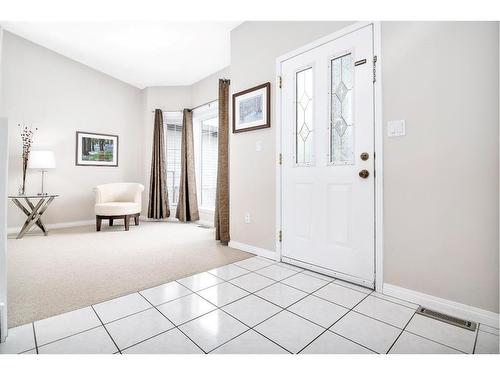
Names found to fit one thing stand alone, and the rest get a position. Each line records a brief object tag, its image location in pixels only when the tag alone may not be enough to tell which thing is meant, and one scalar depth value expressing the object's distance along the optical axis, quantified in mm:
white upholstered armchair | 4102
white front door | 2049
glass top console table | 3760
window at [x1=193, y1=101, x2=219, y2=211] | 5172
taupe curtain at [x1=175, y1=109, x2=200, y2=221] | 5039
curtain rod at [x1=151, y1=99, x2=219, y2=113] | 4802
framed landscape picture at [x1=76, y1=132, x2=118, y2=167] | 4740
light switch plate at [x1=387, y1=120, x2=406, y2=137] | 1842
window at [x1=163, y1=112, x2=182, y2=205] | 5488
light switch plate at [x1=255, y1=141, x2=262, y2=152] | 2893
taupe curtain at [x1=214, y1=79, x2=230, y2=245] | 3387
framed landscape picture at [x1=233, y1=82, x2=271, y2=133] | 2795
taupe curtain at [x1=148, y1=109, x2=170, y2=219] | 5270
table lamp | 3873
